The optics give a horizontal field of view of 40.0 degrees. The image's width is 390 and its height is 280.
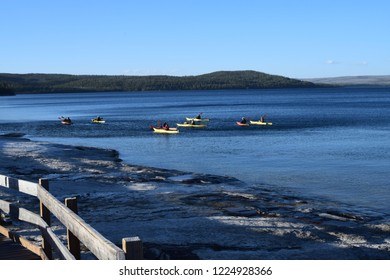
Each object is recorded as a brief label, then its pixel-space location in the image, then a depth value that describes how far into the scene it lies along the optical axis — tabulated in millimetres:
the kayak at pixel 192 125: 61469
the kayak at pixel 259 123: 62856
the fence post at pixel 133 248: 4119
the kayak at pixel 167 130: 53312
